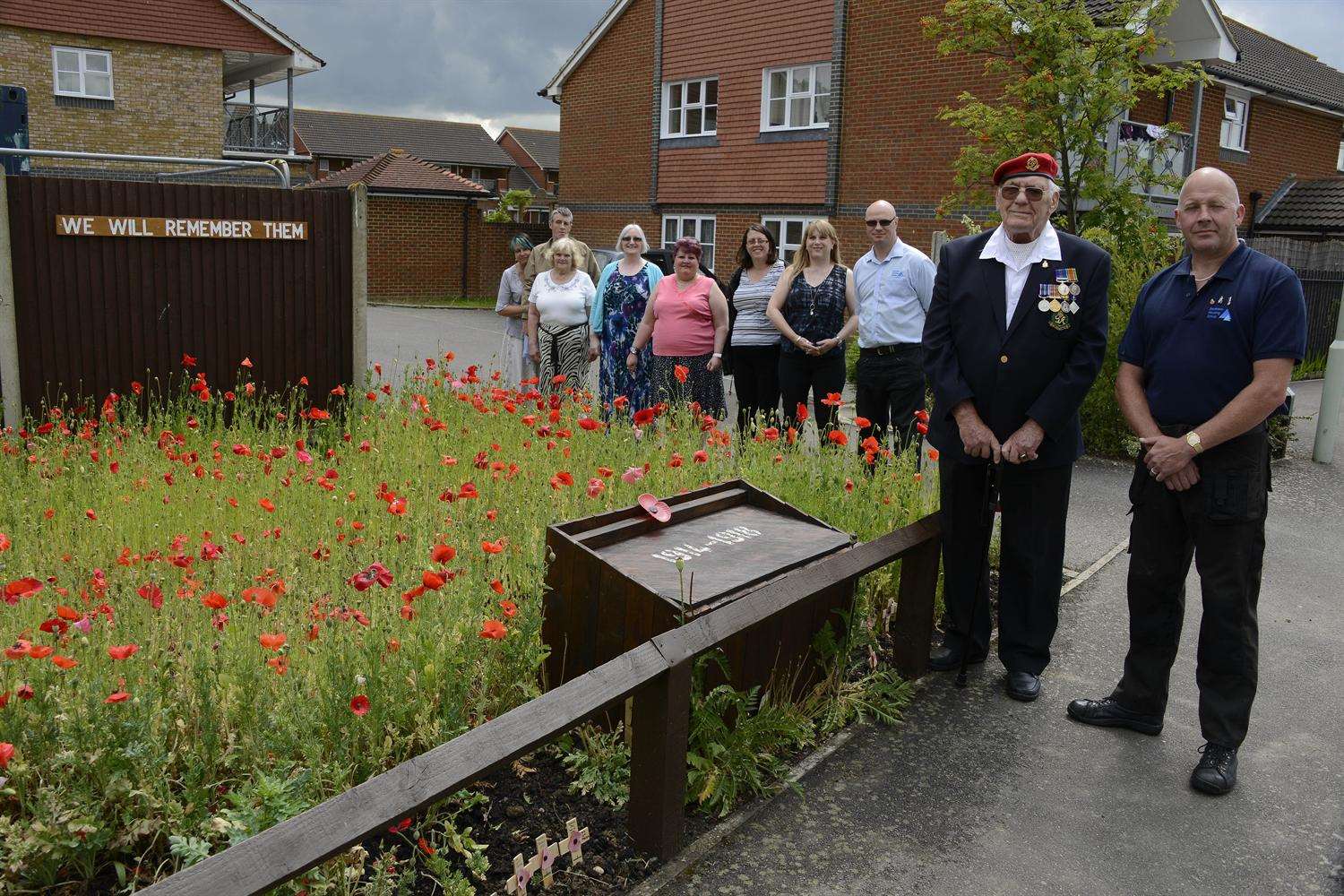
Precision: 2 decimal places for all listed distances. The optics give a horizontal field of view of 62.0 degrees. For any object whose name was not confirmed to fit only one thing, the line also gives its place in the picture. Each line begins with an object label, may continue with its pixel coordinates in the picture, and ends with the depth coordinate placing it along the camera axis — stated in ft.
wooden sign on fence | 25.32
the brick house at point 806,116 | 67.67
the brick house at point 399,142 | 199.74
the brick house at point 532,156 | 231.50
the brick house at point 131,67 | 90.68
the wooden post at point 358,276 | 28.66
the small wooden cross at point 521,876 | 9.52
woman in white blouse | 28.35
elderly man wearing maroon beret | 14.55
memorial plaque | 11.68
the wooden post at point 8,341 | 24.61
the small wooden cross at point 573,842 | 10.07
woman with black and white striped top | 25.80
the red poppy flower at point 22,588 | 9.34
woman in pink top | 25.95
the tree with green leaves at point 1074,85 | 41.24
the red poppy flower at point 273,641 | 8.94
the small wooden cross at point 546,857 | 9.68
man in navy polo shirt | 12.55
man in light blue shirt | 22.84
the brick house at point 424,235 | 100.58
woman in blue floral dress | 27.48
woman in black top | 24.16
